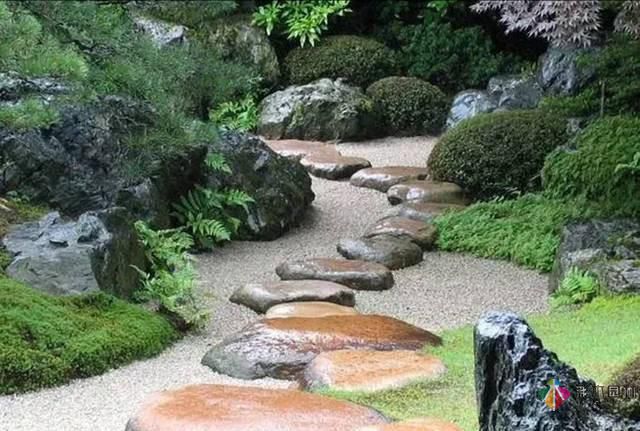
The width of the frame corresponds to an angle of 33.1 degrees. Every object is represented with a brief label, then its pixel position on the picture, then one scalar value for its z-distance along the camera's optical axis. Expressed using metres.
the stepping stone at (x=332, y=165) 12.54
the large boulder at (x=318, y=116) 14.15
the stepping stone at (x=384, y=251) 9.23
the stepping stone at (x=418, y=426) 4.34
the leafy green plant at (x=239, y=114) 14.33
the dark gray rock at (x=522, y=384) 3.39
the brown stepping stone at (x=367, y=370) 5.37
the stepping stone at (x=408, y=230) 9.79
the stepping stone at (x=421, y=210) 10.48
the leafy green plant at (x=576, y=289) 7.69
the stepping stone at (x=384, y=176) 12.02
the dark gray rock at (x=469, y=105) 14.07
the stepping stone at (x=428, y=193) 11.16
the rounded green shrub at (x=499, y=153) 11.33
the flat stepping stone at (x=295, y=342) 5.98
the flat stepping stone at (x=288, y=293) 7.60
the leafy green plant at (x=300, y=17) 15.57
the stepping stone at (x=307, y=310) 6.95
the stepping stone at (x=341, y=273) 8.43
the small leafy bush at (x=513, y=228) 9.23
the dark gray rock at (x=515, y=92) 13.72
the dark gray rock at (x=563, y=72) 13.12
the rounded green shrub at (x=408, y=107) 14.62
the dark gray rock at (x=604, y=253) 7.55
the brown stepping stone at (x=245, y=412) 4.54
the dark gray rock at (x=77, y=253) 6.77
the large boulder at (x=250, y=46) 15.34
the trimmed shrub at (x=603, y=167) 8.98
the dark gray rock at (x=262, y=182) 10.14
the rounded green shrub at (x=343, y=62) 15.30
